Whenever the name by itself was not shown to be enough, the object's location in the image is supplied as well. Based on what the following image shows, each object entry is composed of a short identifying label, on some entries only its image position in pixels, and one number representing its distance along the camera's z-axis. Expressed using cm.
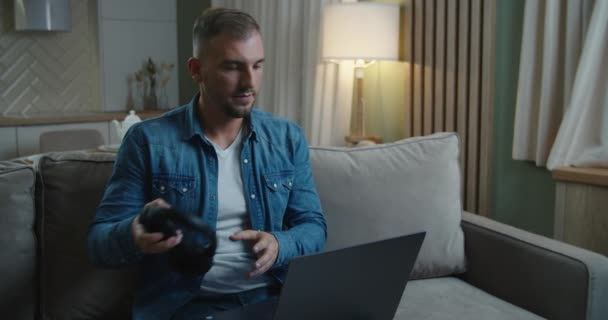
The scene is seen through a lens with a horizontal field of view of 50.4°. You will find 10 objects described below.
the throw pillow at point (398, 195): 188
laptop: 115
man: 151
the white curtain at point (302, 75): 360
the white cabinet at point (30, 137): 428
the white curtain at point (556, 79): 229
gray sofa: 162
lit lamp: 309
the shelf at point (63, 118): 424
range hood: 445
